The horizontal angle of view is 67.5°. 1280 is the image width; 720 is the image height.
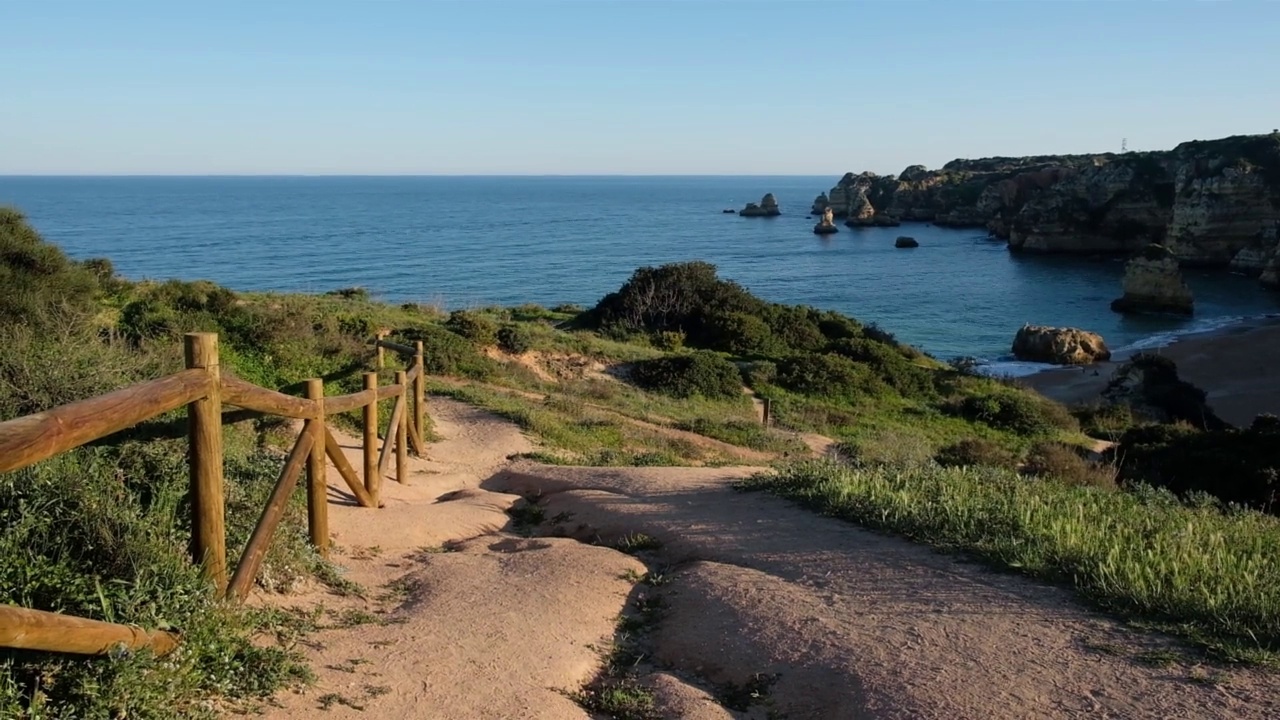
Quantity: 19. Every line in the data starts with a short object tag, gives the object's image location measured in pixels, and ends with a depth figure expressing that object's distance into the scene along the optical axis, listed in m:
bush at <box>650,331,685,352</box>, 29.39
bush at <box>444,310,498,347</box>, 23.61
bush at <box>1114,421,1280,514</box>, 15.88
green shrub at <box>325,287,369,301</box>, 32.06
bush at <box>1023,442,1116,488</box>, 15.59
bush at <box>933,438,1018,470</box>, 17.78
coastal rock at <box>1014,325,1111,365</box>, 44.22
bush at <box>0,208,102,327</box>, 15.92
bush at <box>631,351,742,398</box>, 23.36
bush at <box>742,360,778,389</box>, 25.09
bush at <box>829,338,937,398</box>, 26.83
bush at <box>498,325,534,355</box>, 23.86
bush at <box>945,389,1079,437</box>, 23.89
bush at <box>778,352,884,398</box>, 25.14
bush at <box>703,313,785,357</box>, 29.27
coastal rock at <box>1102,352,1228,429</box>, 29.80
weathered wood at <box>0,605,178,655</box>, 3.62
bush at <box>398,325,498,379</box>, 21.09
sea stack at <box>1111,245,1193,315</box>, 58.00
